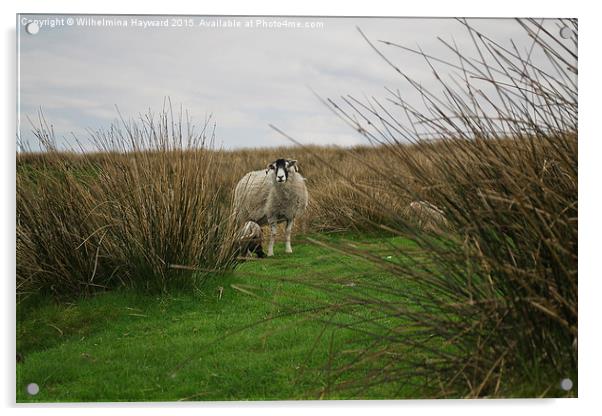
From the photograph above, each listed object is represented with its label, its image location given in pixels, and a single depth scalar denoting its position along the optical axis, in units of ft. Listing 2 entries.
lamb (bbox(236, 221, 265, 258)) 16.70
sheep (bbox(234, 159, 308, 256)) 24.81
